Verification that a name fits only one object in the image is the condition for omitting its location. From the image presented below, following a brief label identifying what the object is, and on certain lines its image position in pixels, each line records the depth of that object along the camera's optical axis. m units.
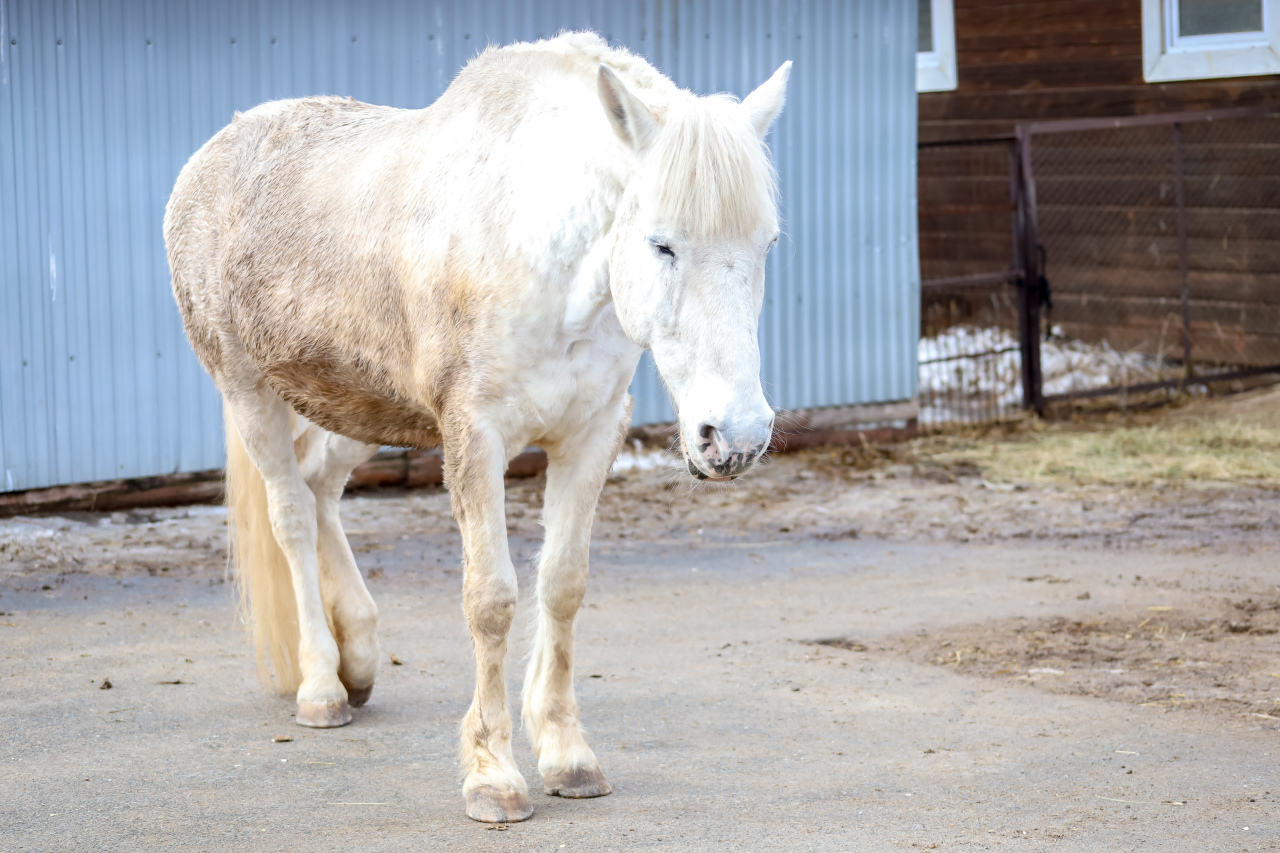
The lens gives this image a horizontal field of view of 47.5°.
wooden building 11.27
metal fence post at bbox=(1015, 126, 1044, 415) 10.45
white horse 3.16
